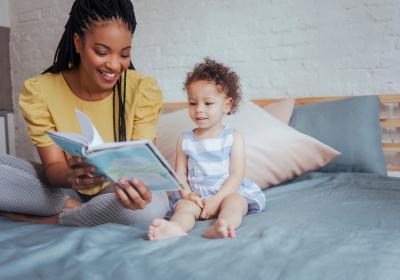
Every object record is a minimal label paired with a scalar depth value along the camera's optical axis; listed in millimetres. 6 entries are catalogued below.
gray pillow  1694
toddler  1195
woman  1119
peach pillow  1835
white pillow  1501
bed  699
